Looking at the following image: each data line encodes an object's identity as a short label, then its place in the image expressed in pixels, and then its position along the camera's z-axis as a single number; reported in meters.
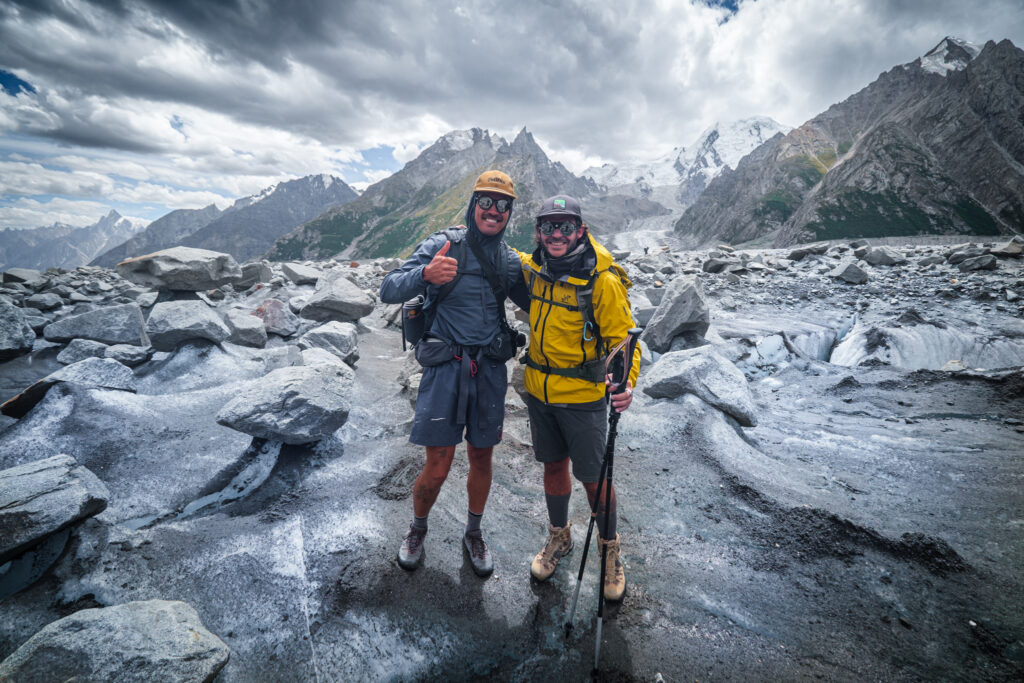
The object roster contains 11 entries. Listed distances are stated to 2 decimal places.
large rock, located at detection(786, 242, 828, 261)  21.88
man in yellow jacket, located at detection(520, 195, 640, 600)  3.67
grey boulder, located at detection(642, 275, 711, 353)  10.23
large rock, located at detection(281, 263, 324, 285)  20.24
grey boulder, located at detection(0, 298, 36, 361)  8.61
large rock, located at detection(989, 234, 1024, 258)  14.10
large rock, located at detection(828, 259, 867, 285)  15.59
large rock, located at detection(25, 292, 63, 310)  14.41
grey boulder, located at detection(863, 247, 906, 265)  17.55
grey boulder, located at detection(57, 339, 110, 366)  9.12
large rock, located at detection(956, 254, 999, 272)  13.83
